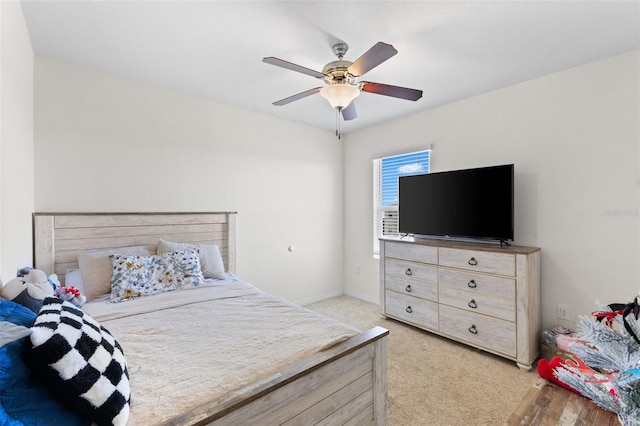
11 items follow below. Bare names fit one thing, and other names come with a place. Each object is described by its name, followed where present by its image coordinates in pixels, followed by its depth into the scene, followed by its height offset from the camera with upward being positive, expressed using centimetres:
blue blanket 71 -48
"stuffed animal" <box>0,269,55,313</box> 121 -35
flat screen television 261 +6
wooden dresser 237 -78
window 362 +35
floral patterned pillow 213 -49
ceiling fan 181 +88
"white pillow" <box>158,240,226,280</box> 261 -43
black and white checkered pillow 79 -46
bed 104 -66
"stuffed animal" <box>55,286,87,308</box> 171 -51
